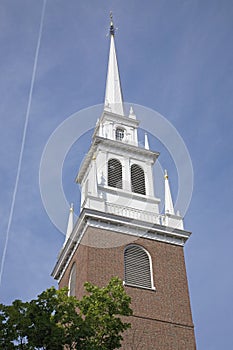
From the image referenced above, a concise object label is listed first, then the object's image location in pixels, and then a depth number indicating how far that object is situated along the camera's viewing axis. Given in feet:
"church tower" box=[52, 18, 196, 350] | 75.46
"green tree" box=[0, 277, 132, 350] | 45.34
